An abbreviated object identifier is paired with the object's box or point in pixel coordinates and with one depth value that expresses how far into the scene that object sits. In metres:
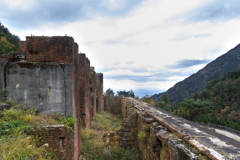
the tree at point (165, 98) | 38.37
